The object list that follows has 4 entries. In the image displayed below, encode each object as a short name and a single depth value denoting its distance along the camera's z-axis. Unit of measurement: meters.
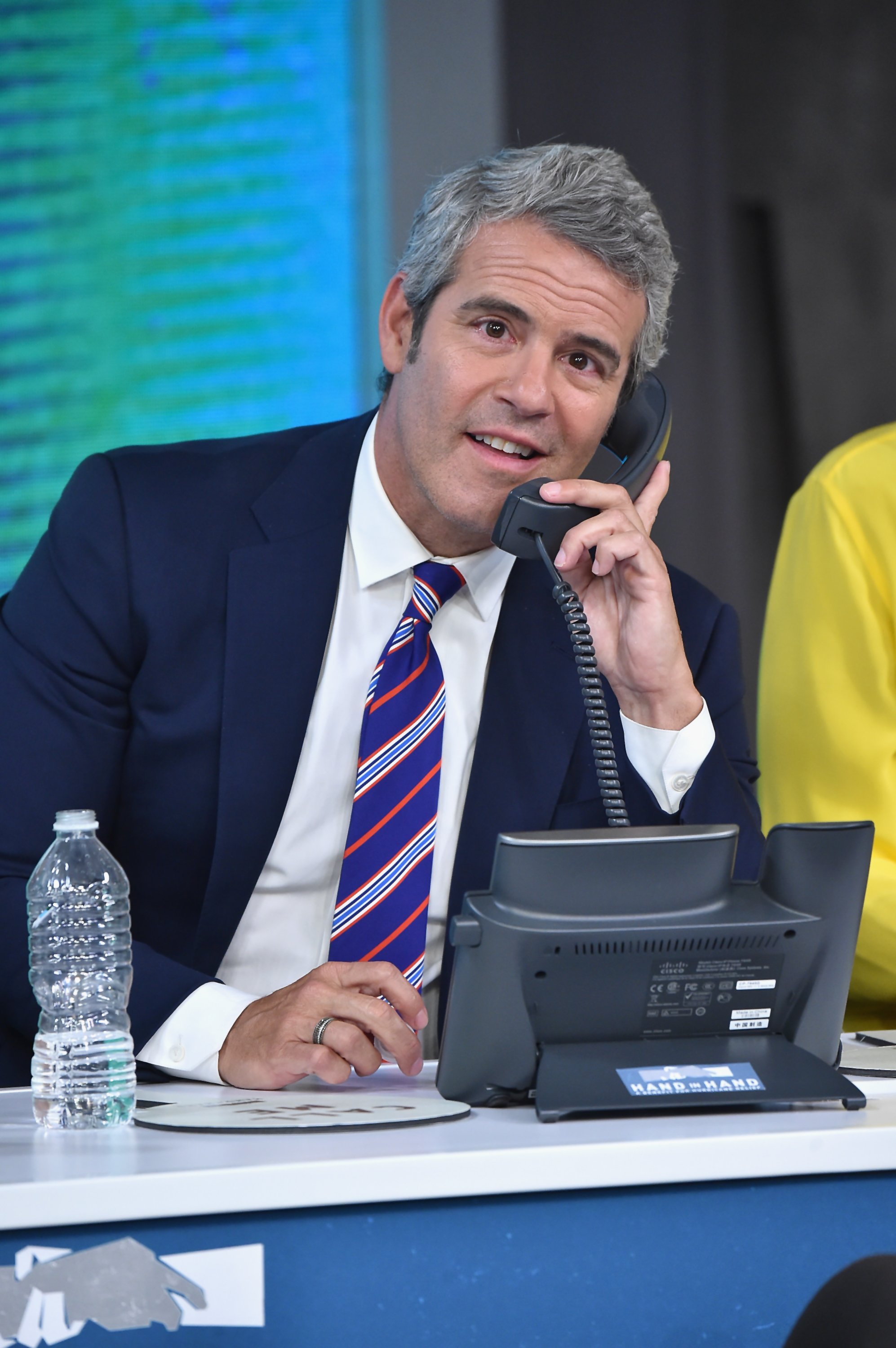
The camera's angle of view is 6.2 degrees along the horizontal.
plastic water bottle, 5.18
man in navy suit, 5.51
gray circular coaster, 5.07
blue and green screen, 6.68
